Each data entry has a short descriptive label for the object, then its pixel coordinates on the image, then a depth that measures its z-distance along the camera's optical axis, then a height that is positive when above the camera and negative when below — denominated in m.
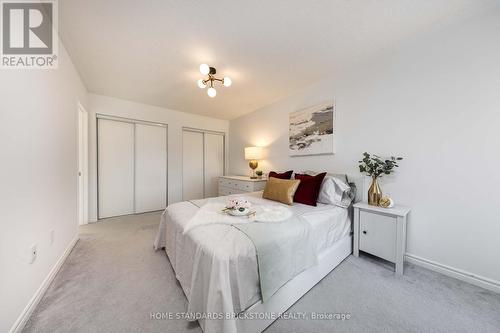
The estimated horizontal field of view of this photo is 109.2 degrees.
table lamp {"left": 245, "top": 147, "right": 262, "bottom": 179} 3.63 +0.18
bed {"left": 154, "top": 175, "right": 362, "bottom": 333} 0.96 -0.73
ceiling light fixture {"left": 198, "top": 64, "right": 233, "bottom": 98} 2.16 +1.05
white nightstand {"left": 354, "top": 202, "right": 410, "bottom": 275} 1.69 -0.68
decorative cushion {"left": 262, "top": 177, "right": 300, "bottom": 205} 2.15 -0.33
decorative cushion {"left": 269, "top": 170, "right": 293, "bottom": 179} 2.82 -0.18
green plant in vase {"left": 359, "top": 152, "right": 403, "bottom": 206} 1.97 -0.05
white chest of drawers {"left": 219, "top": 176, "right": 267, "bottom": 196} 3.34 -0.44
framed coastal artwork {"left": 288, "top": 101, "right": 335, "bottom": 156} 2.55 +0.53
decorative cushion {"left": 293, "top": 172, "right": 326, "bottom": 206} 2.10 -0.31
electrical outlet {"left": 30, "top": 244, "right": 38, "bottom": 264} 1.29 -0.68
